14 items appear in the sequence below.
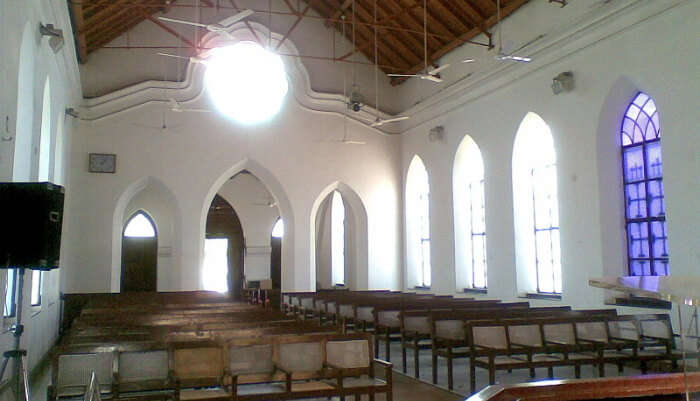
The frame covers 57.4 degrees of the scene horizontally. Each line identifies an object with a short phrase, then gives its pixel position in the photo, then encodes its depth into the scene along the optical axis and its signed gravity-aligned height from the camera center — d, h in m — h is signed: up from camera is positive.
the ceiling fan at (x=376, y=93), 15.49 +4.37
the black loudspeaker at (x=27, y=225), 4.57 +0.35
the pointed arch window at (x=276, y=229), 21.36 +1.43
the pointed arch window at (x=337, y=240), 20.48 +1.01
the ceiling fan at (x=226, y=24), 9.23 +4.03
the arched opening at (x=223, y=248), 21.27 +0.82
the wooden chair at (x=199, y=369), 4.87 -0.74
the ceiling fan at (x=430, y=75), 9.85 +3.02
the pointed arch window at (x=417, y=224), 15.26 +1.12
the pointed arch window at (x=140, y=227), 18.98 +1.36
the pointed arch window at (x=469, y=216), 13.04 +1.12
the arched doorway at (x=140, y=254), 18.73 +0.56
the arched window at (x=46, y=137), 9.29 +2.05
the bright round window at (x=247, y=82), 14.88 +4.50
